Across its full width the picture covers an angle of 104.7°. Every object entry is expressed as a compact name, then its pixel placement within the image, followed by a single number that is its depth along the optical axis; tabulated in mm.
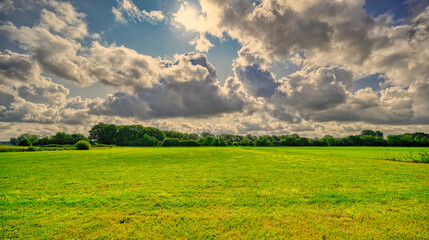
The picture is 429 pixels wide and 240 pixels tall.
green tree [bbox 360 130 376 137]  193750
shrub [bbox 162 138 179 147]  142375
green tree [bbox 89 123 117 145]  158500
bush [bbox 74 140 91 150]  70062
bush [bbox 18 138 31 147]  78181
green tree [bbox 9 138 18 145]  184875
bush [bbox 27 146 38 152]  56319
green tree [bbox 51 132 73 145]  104875
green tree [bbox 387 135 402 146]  112862
